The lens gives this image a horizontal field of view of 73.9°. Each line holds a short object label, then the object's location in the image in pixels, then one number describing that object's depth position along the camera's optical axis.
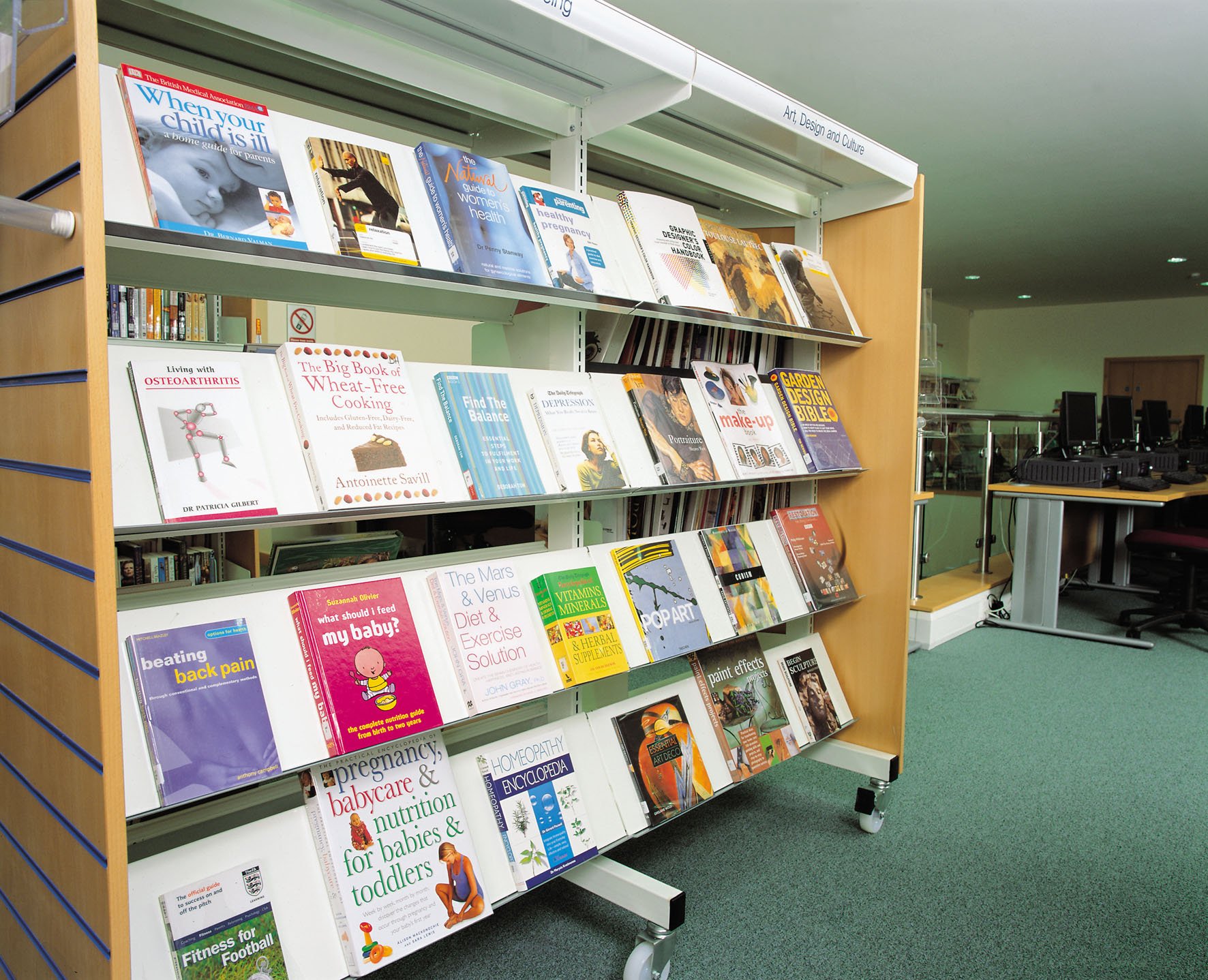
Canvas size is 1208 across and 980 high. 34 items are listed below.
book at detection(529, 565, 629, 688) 1.67
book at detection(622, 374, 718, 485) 1.92
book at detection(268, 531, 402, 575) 1.70
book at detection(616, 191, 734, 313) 1.91
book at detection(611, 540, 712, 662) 1.86
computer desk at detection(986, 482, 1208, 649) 4.52
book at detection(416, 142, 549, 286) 1.53
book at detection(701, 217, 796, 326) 2.12
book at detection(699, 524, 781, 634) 2.10
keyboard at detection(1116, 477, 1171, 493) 4.54
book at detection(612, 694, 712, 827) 1.85
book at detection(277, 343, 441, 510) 1.32
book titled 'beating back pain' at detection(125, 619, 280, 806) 1.12
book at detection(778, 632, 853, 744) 2.39
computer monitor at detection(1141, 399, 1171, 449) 6.08
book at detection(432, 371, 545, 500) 1.54
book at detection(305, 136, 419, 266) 1.37
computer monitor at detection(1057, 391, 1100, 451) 4.89
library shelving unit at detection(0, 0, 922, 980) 0.92
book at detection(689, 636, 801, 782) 2.11
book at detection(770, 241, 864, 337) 2.34
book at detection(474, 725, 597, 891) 1.59
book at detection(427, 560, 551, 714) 1.50
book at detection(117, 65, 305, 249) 1.17
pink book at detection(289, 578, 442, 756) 1.31
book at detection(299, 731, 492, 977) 1.31
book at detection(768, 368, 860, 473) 2.35
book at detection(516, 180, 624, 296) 1.69
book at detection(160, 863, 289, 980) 1.15
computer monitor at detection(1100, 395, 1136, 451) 5.28
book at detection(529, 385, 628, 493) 1.71
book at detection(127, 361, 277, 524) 1.16
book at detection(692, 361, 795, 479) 2.14
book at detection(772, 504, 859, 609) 2.36
